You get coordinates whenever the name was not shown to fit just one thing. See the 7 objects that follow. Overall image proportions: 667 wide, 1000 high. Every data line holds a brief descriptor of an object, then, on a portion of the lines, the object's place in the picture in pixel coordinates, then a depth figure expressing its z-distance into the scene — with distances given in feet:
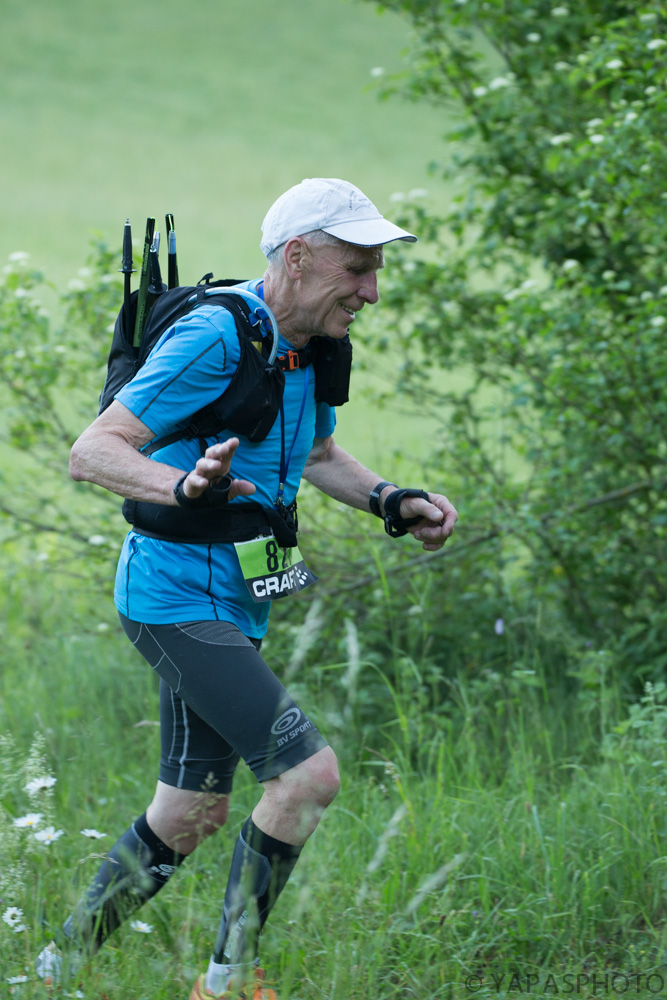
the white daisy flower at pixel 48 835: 18.08
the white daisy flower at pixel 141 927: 18.02
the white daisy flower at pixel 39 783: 16.26
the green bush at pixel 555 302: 28.17
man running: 15.49
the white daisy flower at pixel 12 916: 15.84
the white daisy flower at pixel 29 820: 17.88
